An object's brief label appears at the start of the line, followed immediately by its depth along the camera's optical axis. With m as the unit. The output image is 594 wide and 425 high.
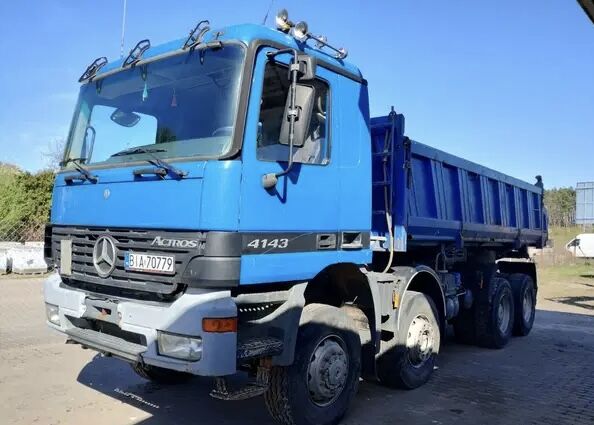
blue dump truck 3.56
